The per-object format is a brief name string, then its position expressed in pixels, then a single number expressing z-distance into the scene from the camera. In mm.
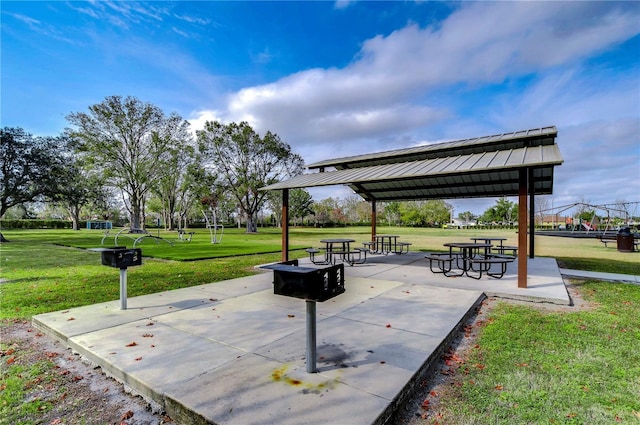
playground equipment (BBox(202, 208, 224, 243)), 48731
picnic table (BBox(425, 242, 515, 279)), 6988
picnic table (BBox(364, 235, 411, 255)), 12047
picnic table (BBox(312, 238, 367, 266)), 8984
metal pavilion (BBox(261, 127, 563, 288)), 5781
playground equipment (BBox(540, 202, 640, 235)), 26639
